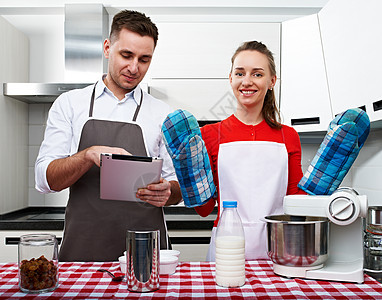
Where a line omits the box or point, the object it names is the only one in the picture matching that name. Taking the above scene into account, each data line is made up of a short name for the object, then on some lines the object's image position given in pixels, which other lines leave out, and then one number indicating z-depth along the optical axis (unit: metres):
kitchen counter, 2.11
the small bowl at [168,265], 1.05
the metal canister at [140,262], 0.94
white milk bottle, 0.98
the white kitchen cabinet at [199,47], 2.43
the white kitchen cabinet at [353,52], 1.70
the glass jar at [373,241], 1.16
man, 1.44
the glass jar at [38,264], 0.93
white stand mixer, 1.02
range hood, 2.46
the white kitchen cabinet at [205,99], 2.43
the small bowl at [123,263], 1.05
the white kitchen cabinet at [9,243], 2.12
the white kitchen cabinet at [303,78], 2.30
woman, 1.41
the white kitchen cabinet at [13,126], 2.39
